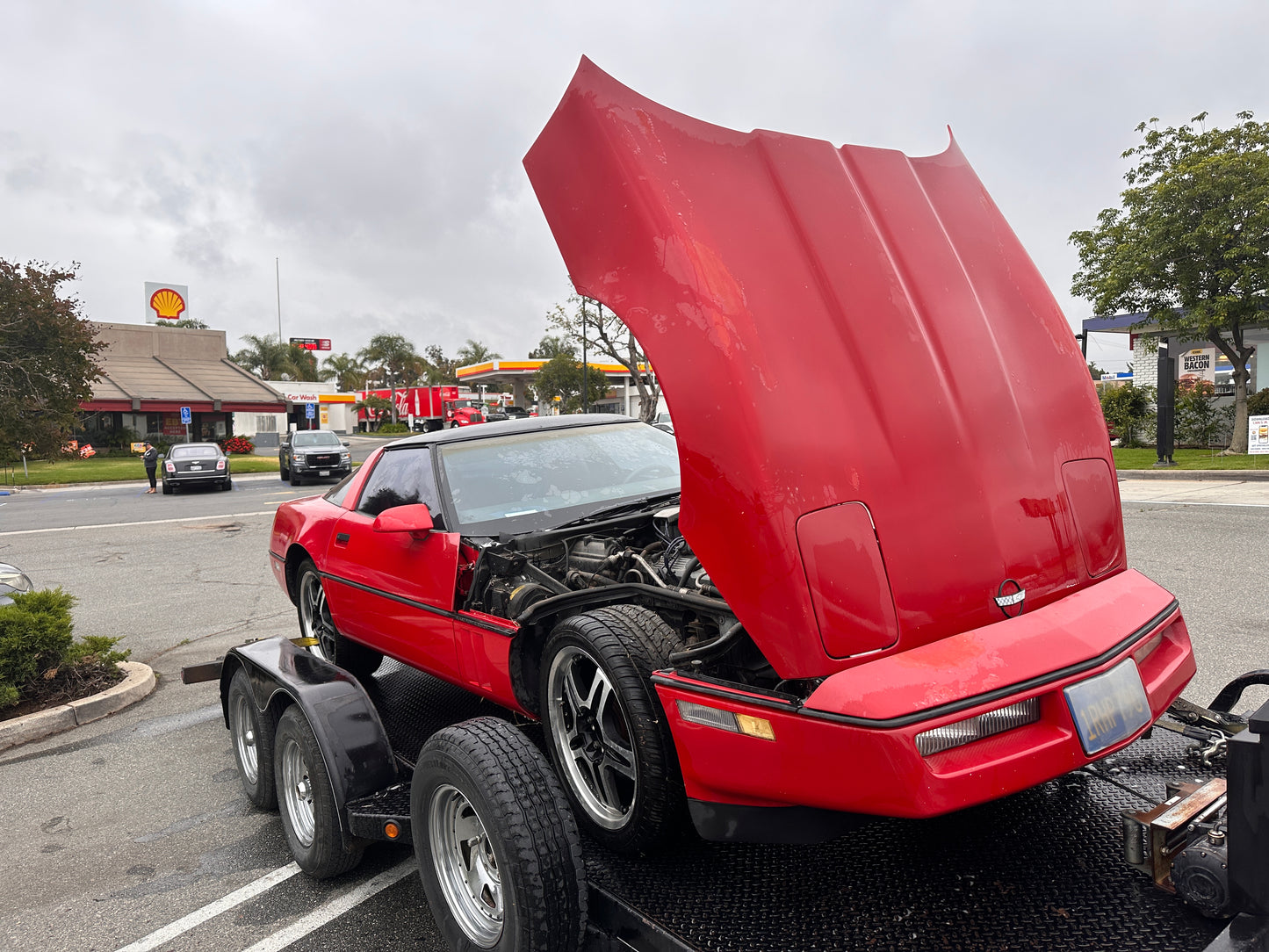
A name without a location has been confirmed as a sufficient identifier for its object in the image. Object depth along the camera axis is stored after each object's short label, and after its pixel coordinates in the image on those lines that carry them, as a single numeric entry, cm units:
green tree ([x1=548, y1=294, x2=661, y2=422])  4316
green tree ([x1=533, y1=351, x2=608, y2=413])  6494
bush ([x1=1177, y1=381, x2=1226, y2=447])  2425
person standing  2445
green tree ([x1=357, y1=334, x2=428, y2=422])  7169
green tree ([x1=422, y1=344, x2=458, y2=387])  8281
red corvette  195
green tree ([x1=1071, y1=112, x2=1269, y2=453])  1917
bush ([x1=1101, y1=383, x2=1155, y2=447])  2556
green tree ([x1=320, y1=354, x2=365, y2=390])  8031
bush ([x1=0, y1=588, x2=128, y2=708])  500
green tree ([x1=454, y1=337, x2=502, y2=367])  8375
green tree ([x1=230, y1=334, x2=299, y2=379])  6788
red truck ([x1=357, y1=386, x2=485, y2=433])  3906
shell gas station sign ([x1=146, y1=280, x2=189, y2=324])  5959
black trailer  181
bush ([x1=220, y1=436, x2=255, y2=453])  4759
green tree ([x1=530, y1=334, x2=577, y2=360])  6844
